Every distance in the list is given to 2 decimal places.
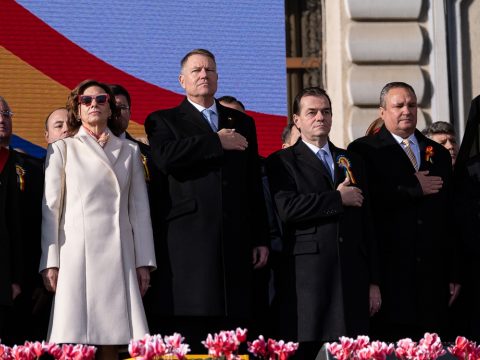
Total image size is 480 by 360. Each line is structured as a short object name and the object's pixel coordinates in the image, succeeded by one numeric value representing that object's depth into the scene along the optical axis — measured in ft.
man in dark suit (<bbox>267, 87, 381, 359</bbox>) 42.14
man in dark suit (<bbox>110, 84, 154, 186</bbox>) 43.24
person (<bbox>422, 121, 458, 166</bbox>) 51.97
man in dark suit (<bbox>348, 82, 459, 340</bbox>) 44.55
